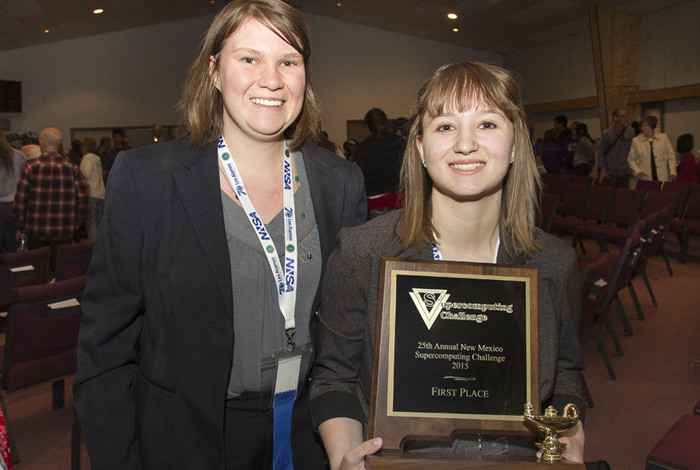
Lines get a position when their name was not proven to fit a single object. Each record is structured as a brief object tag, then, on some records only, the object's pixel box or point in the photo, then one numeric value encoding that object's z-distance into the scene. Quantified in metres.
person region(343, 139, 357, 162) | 11.43
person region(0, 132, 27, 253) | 6.45
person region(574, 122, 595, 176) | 11.73
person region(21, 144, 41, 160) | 8.24
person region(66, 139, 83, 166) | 11.07
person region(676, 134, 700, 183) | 9.49
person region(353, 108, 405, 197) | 5.88
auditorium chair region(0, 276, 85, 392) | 2.78
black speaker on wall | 15.72
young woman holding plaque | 1.29
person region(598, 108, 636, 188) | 9.76
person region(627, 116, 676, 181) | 9.75
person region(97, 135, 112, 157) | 11.74
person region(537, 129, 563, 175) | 12.03
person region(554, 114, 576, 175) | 12.48
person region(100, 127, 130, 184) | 9.70
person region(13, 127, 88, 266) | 5.94
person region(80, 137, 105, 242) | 8.38
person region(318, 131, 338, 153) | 6.36
